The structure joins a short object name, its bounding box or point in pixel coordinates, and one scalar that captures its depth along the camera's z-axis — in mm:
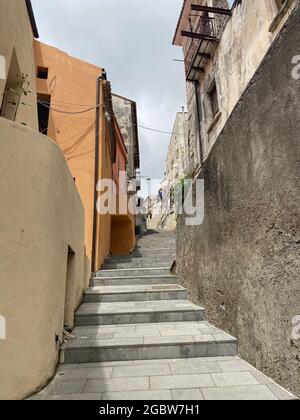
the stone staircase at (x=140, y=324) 2965
